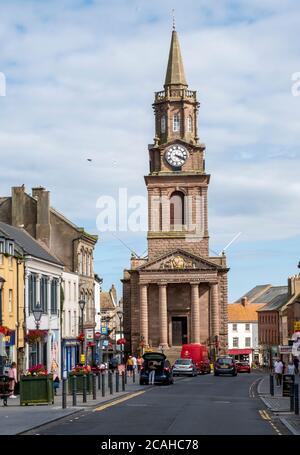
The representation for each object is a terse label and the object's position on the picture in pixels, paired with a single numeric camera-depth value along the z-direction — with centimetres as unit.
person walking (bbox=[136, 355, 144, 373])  9644
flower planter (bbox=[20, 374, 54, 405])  3678
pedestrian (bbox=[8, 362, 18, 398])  3987
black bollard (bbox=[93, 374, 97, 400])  4178
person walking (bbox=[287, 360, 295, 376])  4765
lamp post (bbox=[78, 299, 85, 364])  5824
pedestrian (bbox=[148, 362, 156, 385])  5896
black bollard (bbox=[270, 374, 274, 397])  4531
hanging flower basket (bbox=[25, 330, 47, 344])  5717
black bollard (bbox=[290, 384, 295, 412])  3287
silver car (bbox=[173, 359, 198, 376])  7919
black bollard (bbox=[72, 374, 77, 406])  3663
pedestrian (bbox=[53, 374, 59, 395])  4613
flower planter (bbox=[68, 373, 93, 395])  4297
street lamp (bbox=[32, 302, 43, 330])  4375
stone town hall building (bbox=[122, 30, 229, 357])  11706
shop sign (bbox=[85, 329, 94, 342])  6331
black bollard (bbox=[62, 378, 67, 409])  3488
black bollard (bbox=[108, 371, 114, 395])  4650
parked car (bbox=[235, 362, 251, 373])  10644
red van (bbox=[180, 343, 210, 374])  9056
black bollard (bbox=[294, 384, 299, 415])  3192
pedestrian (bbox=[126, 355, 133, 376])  7624
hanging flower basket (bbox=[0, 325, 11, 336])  4802
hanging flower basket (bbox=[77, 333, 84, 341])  7156
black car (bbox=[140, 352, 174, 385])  5919
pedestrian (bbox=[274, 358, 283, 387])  5321
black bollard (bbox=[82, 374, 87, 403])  3893
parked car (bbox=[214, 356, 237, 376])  8381
